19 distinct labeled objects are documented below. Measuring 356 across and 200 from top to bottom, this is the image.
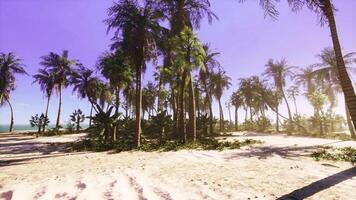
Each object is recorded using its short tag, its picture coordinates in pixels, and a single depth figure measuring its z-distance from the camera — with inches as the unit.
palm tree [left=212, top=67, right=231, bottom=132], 1407.5
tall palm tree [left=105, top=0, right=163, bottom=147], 565.3
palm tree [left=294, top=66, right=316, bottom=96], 1537.9
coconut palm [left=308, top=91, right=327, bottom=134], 1232.2
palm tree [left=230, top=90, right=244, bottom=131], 1917.2
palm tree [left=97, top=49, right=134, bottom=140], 706.2
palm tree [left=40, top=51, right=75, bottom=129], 1211.9
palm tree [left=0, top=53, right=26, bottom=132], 1182.9
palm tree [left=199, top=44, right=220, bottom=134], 1027.9
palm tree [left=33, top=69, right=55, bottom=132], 1228.8
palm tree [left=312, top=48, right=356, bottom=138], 995.2
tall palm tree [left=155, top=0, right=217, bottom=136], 702.5
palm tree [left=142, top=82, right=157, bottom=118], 1536.2
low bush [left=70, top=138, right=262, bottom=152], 522.0
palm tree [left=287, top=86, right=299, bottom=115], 1780.3
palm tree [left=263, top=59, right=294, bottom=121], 1453.0
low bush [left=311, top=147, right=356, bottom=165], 340.2
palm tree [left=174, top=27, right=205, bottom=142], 628.2
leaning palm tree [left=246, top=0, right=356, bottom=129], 323.9
